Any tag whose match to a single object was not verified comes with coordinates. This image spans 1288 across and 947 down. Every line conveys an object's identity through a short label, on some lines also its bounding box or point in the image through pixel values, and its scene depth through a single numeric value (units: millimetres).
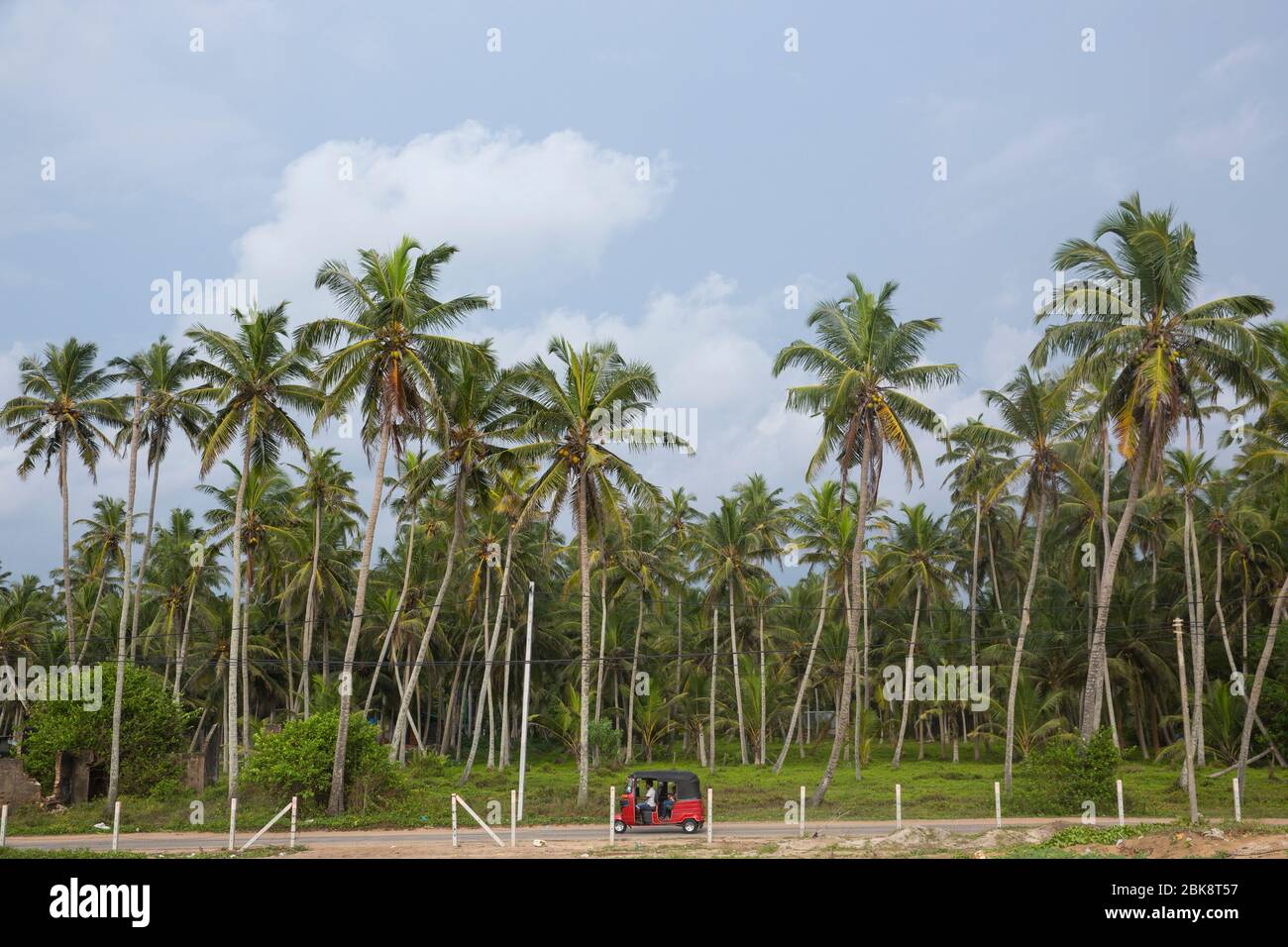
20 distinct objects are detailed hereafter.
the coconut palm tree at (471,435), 33375
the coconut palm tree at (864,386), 29594
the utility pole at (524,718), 30181
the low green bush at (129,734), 33094
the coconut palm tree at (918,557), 48000
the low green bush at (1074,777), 26703
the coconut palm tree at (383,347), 28469
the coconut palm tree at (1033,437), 34188
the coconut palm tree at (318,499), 43125
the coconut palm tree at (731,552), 48250
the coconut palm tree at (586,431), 30406
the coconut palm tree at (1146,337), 27344
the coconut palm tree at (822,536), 45656
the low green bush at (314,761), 28375
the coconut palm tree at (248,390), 30781
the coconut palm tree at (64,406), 36312
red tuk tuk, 25453
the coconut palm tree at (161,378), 33688
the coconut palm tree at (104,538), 50938
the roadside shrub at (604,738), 42609
